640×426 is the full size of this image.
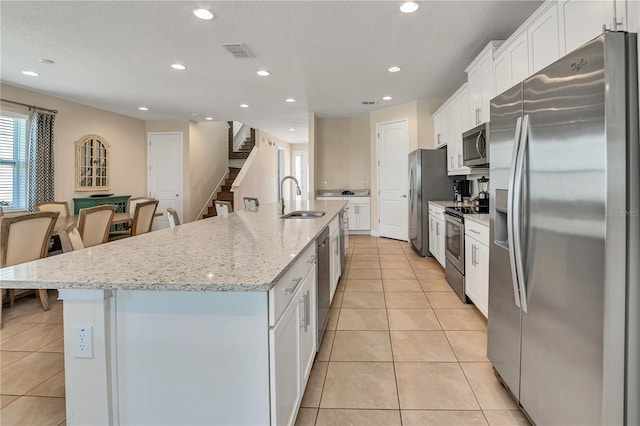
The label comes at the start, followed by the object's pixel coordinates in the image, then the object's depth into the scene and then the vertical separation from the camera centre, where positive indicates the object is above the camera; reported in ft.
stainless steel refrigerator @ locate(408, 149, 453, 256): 17.31 +1.43
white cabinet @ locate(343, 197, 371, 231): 25.32 +0.05
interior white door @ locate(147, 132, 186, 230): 25.82 +3.47
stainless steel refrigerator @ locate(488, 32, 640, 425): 3.68 -0.28
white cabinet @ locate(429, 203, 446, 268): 14.34 -0.90
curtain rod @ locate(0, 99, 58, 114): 16.10 +5.40
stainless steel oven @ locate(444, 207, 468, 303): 10.77 -1.26
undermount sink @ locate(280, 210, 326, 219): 12.14 +0.01
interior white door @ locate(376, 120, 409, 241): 21.80 +2.25
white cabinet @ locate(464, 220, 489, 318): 8.78 -1.41
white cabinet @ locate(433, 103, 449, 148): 17.21 +4.61
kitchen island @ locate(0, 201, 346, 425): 3.76 -1.47
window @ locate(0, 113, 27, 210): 16.11 +2.54
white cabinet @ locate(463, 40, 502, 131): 10.93 +4.45
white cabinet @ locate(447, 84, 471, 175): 13.99 +3.77
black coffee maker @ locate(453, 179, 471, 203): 16.22 +1.10
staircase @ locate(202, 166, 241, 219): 28.99 +1.83
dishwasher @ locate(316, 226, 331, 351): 7.41 -1.55
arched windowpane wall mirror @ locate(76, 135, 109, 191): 20.17 +3.13
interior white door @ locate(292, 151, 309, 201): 43.27 +5.96
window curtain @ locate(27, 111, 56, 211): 17.01 +2.76
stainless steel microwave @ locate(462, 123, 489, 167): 10.83 +2.28
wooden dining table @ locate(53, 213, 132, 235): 12.45 -0.24
